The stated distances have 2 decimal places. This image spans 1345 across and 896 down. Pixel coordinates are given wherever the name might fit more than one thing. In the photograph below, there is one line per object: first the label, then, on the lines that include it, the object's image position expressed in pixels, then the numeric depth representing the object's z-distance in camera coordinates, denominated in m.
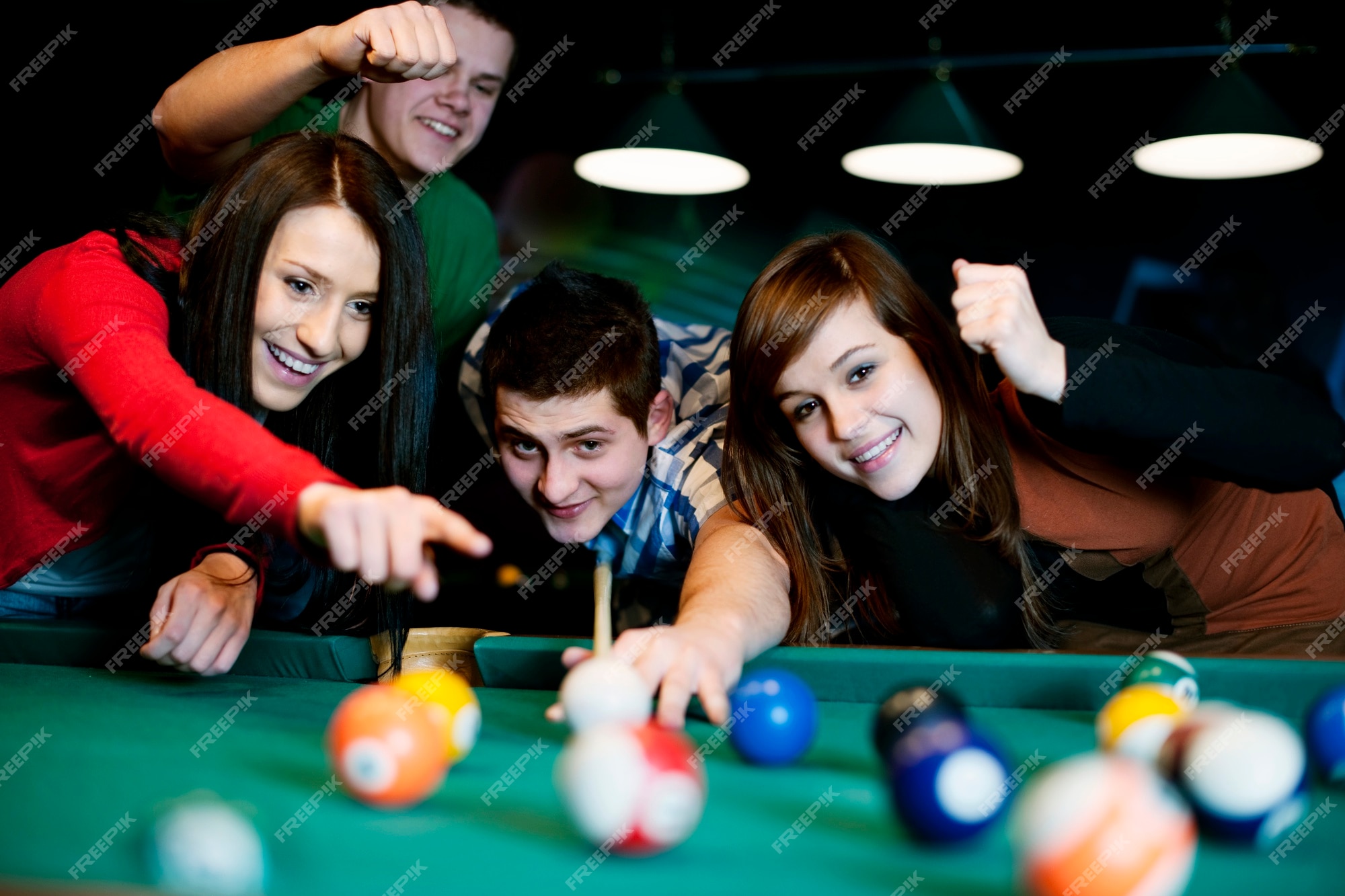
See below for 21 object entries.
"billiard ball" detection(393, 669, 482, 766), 1.24
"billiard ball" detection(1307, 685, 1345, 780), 1.17
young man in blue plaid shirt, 2.41
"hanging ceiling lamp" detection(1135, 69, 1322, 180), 3.93
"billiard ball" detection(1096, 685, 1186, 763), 1.20
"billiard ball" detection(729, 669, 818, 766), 1.26
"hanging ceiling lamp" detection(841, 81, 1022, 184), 4.29
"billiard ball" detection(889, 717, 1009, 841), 0.94
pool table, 0.90
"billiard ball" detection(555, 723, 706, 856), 0.93
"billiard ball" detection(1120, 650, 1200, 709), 1.40
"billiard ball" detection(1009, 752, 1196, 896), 0.81
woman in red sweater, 1.71
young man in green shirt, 1.87
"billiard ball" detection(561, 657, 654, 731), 1.30
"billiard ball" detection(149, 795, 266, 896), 0.84
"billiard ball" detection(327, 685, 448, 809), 1.07
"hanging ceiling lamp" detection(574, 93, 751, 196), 4.21
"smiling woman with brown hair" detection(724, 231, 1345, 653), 1.89
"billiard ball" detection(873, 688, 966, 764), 1.08
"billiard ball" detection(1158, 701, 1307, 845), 0.96
